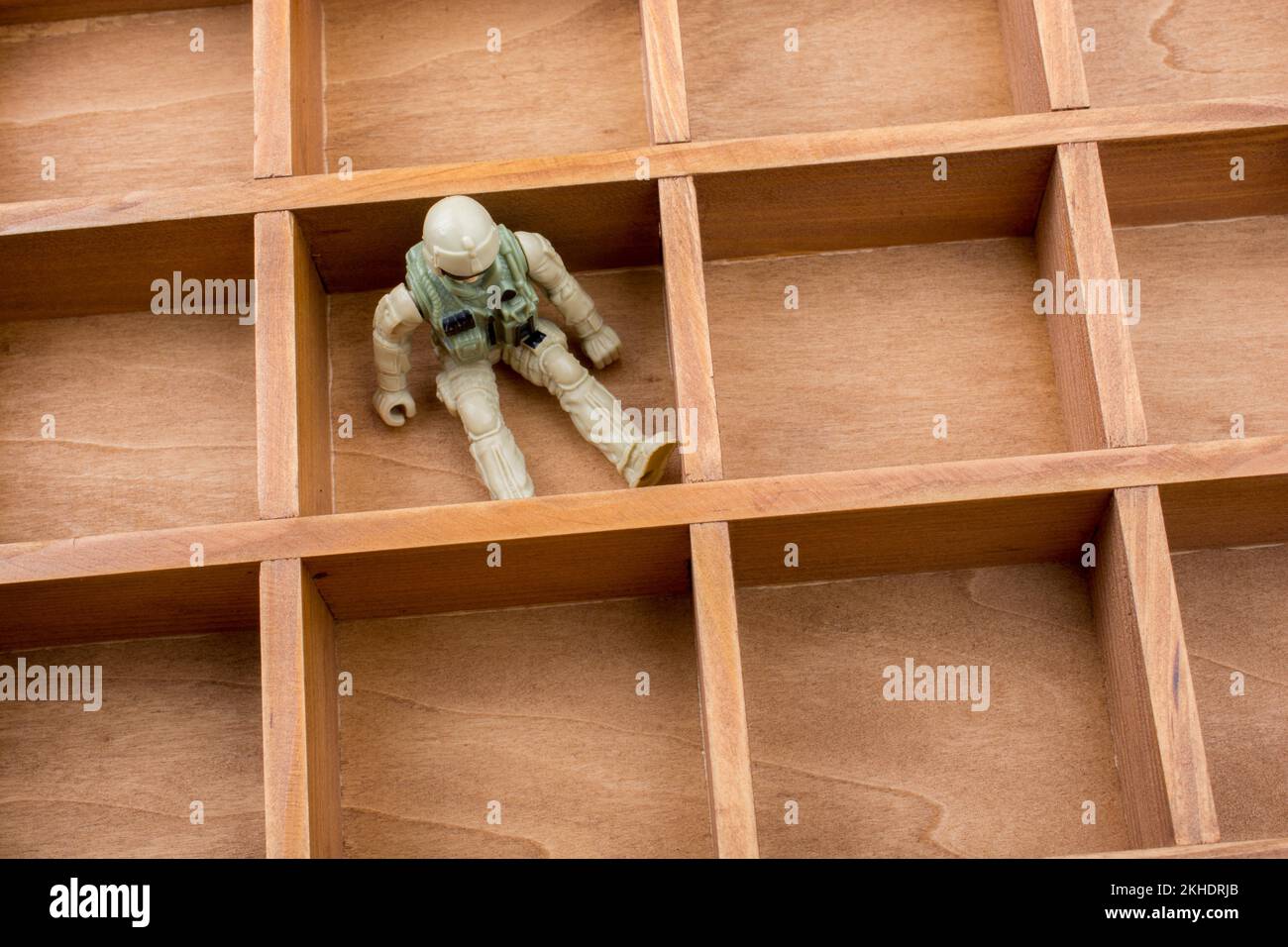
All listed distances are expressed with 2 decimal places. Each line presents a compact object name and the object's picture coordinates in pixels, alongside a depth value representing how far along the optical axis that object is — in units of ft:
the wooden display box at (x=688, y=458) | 0.71
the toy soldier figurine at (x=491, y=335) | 0.74
